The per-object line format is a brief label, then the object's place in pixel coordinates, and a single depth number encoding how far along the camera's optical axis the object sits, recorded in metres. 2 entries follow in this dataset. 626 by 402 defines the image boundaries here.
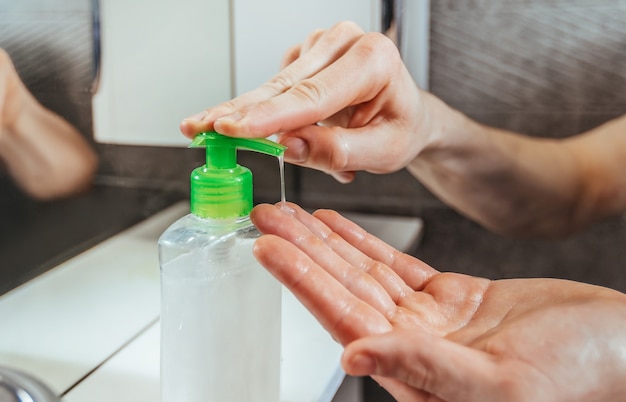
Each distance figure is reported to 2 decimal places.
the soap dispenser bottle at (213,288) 0.48
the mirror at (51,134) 0.59
